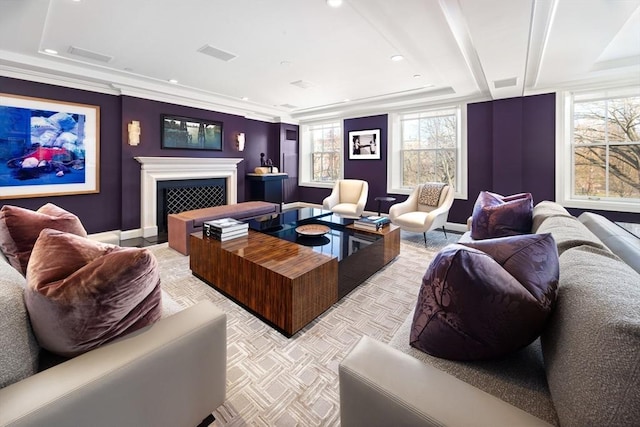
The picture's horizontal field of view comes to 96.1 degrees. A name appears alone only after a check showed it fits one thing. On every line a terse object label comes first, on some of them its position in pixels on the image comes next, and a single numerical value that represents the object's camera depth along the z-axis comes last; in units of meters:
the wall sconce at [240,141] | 6.27
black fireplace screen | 4.99
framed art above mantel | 5.05
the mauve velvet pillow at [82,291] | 0.88
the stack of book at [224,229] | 2.74
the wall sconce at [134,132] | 4.56
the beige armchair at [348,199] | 5.09
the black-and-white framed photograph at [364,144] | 6.18
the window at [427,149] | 5.29
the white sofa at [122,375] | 0.79
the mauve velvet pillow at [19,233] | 1.34
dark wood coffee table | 2.03
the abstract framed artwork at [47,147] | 3.67
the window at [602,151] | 3.90
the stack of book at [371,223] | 3.35
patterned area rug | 1.45
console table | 6.48
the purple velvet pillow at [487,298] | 0.88
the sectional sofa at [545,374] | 0.60
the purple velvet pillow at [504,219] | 2.28
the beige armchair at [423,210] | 4.02
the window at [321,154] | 7.18
